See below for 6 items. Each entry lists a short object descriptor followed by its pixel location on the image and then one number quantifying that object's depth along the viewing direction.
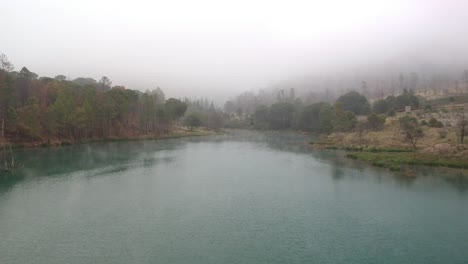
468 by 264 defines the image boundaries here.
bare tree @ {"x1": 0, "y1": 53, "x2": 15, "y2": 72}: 89.50
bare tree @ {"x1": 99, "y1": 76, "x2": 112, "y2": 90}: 151.88
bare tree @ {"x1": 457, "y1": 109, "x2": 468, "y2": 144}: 66.75
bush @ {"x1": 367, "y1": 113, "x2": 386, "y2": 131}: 104.69
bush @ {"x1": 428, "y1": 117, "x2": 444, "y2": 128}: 90.96
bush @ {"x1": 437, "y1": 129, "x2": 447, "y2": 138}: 76.06
